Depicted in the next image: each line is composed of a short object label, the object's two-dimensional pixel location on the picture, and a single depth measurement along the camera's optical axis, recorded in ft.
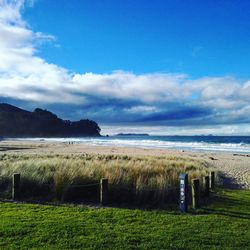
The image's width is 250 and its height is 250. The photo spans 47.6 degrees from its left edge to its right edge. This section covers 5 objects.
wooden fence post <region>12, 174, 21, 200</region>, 24.87
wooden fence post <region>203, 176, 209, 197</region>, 28.40
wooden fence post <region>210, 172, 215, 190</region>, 33.98
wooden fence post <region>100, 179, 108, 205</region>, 23.93
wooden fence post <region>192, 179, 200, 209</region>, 23.50
